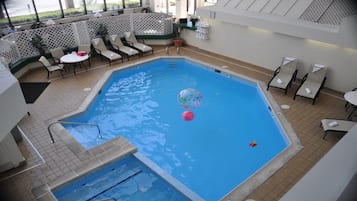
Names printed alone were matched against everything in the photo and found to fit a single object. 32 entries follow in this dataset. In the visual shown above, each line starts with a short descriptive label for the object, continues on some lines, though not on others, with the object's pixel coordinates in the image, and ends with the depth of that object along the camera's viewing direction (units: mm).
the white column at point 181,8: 13973
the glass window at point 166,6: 15656
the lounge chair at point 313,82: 8636
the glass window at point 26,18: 12295
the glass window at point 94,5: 14800
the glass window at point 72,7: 14023
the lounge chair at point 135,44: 12983
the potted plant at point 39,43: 11184
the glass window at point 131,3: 15844
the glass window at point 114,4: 15430
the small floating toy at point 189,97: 6508
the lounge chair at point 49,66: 10586
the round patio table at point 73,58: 10820
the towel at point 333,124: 6906
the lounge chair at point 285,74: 9352
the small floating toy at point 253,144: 7605
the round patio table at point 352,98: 7312
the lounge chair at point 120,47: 12555
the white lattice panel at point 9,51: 9773
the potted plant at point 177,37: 13865
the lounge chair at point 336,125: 6767
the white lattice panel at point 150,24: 13781
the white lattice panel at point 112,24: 12828
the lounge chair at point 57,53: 11402
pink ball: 7605
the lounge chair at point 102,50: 12070
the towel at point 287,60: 9789
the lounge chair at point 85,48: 12133
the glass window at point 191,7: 14300
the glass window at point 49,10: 13341
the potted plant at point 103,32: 12945
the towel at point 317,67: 9112
